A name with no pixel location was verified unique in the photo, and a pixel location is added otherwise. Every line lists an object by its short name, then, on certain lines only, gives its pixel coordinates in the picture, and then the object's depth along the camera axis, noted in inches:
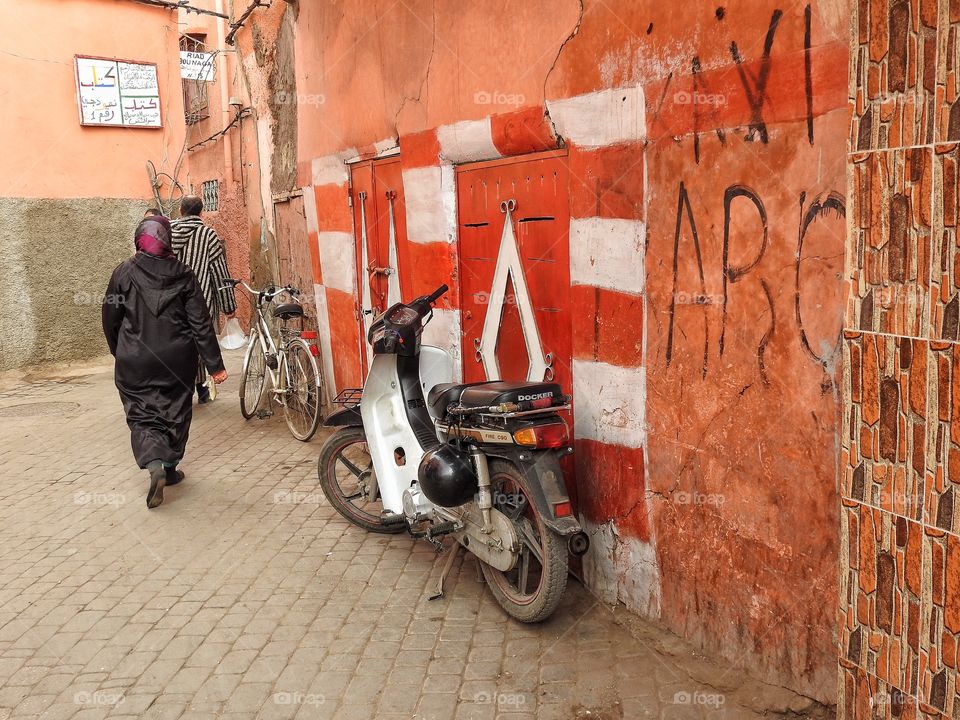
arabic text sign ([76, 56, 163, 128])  498.6
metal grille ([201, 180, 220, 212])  576.5
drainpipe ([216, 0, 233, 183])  515.3
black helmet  154.9
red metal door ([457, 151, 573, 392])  167.7
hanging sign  521.3
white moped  145.0
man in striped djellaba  344.5
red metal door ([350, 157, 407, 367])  246.2
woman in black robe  232.4
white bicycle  289.4
